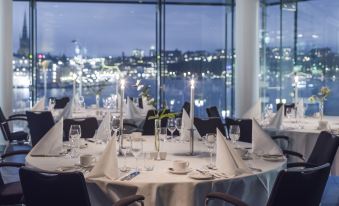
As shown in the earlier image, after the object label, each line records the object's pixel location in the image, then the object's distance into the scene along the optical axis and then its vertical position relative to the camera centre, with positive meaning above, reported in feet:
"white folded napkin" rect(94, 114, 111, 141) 15.64 -1.30
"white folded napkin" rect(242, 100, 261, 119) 27.03 -1.23
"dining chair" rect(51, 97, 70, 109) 28.81 -0.80
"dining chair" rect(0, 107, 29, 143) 24.15 -2.26
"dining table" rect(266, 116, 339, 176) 18.60 -1.71
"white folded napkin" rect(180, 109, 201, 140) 16.01 -1.27
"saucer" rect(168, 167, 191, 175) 10.80 -1.80
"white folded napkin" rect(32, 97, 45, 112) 24.34 -0.86
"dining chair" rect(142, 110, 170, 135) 20.98 -1.57
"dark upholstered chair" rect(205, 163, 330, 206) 9.05 -1.86
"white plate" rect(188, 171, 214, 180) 10.32 -1.82
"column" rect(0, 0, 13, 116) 31.19 +2.12
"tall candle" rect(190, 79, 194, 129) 12.74 -0.39
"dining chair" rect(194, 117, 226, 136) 19.62 -1.42
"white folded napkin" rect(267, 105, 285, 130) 20.42 -1.26
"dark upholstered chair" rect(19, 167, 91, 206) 9.00 -1.84
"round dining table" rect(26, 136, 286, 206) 10.02 -1.95
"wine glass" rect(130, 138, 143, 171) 12.95 -1.66
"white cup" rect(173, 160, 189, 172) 10.91 -1.69
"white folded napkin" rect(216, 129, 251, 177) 10.78 -1.57
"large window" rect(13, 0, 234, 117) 36.01 +3.34
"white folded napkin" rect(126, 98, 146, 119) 25.19 -1.17
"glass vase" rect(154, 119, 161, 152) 13.08 -1.16
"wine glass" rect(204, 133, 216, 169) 12.57 -1.31
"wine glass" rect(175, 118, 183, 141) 14.08 -0.96
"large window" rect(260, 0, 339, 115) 34.50 +3.29
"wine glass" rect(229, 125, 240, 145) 13.01 -1.11
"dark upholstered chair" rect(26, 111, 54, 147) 20.70 -1.44
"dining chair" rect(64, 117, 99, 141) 18.24 -1.36
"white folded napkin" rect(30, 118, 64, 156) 12.98 -1.47
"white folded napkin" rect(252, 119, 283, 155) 13.35 -1.47
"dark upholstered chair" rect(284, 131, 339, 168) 13.33 -1.69
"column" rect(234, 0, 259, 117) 32.55 +2.41
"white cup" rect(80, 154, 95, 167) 11.38 -1.63
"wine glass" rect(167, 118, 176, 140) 14.06 -0.99
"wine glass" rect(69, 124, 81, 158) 12.67 -1.18
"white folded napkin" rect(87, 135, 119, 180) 10.35 -1.64
